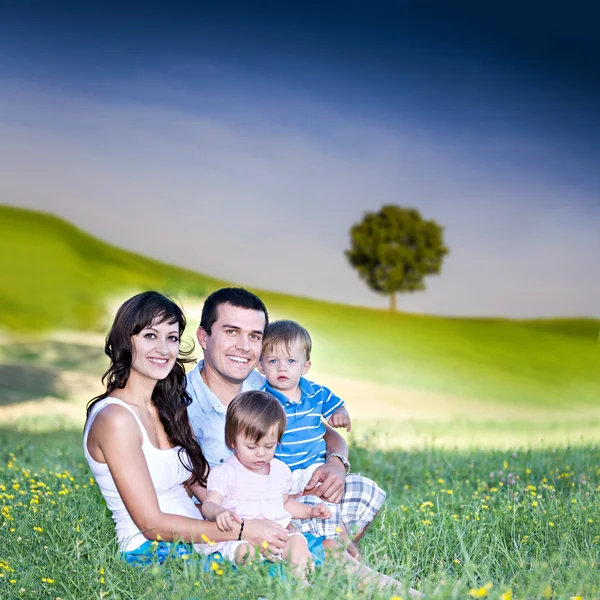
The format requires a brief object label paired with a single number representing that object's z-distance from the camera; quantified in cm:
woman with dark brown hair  439
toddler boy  532
